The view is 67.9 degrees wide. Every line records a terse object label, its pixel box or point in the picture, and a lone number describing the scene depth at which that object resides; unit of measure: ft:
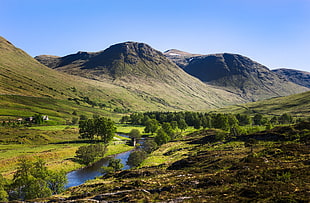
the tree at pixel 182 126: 649.93
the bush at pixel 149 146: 396.45
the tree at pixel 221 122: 479.45
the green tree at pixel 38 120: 646.33
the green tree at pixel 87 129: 512.63
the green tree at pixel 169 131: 524.77
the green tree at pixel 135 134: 536.42
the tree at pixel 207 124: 629.88
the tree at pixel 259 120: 608.88
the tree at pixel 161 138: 453.58
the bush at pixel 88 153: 345.92
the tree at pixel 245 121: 638.94
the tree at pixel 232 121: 533.30
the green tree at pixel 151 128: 621.72
